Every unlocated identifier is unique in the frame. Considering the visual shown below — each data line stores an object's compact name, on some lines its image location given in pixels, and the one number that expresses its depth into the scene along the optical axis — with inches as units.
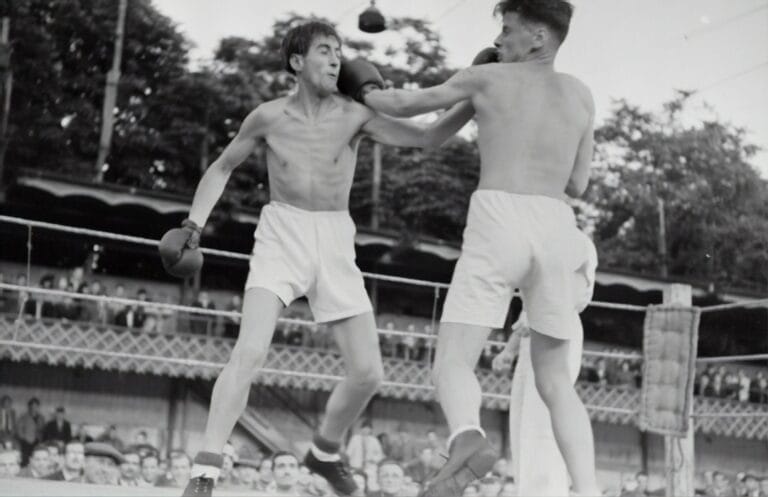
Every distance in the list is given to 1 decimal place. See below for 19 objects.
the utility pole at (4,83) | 577.6
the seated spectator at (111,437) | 399.3
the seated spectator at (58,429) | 397.1
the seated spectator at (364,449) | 376.5
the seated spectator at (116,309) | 476.9
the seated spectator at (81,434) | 394.9
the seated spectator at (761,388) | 575.0
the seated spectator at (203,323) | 496.7
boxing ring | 462.6
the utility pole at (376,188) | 673.6
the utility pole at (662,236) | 851.4
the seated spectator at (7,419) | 407.5
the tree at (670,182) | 864.9
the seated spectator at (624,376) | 565.6
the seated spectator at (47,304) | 465.7
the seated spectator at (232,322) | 490.4
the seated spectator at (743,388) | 582.6
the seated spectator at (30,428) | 400.8
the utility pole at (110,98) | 616.5
